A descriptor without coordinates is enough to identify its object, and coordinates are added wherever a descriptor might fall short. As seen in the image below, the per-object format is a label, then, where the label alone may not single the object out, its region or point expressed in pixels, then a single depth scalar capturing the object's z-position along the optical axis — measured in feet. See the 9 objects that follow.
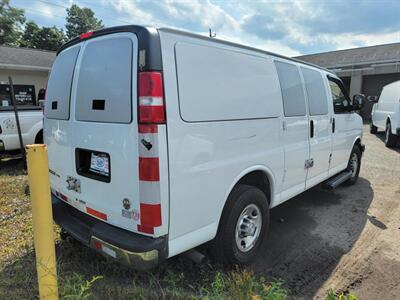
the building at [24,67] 49.65
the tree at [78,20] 175.00
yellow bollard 6.52
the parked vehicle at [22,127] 21.66
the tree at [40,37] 139.95
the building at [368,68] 62.69
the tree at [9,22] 123.44
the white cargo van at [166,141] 7.29
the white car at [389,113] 31.13
